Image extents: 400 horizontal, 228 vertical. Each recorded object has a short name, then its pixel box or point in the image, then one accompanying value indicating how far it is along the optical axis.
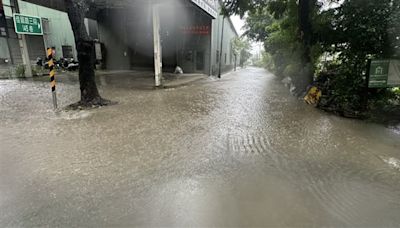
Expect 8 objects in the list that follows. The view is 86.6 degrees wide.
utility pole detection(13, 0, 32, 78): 9.73
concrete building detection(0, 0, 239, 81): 13.70
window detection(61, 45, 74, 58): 18.84
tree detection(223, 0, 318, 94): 6.95
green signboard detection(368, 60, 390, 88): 4.63
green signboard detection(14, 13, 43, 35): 8.23
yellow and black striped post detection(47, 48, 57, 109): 5.12
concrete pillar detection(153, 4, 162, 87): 8.06
